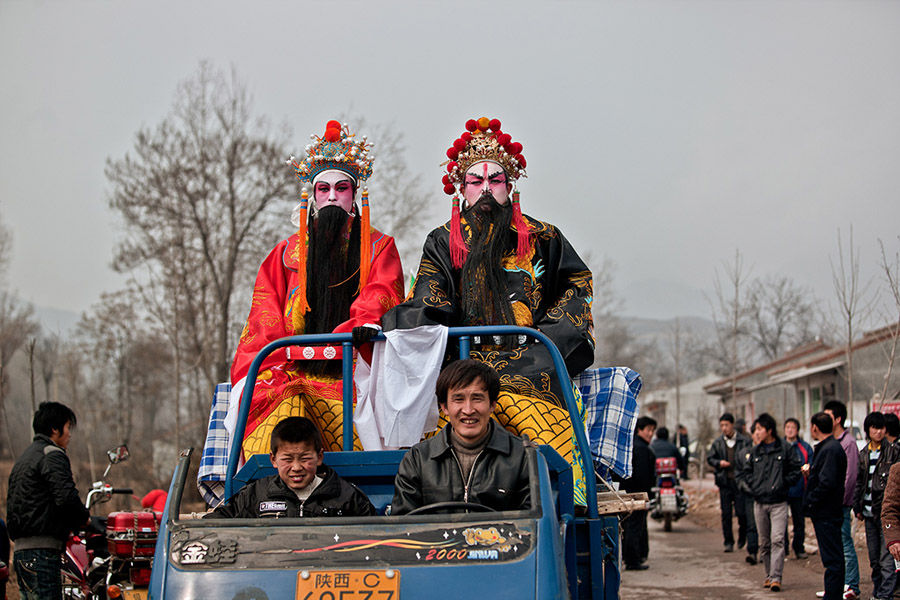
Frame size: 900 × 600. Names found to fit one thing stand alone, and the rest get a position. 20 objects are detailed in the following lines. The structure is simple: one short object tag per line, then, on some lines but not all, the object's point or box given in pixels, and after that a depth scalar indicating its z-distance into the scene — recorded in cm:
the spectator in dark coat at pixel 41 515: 593
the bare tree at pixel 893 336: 1211
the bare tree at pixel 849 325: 1386
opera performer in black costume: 502
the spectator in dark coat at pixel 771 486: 930
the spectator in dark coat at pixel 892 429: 755
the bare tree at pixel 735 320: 2171
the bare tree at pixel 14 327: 2592
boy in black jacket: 373
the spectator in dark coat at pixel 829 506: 791
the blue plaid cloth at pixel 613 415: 511
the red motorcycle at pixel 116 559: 661
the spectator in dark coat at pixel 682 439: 2002
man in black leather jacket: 366
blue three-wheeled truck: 314
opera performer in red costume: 539
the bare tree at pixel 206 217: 2078
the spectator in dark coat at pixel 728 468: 1230
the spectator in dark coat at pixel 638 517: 1098
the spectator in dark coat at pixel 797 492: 1053
